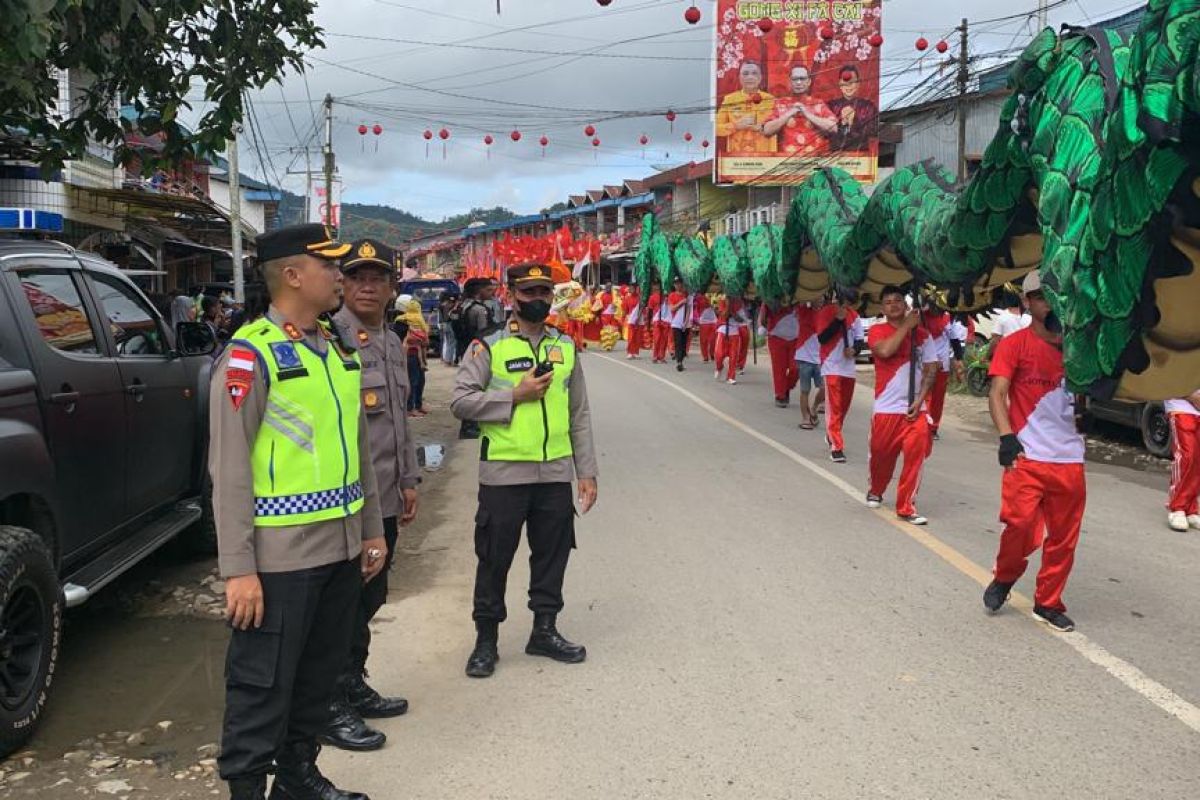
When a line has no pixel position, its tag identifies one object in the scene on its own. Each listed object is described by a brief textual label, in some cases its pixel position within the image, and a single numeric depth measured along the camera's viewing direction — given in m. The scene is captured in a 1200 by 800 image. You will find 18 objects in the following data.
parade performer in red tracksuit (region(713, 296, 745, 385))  18.03
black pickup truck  3.60
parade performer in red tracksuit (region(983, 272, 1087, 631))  4.92
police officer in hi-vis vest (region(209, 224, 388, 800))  2.69
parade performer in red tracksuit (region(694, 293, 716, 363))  21.75
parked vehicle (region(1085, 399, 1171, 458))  9.82
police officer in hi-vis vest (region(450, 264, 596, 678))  4.30
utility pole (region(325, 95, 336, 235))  31.72
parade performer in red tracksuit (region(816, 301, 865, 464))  9.76
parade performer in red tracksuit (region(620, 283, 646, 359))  27.33
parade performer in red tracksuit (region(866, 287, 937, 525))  7.20
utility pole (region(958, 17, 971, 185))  18.00
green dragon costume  3.36
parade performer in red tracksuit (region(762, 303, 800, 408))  14.05
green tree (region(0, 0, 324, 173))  5.67
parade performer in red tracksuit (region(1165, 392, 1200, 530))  6.97
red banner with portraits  31.66
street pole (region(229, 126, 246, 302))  21.19
